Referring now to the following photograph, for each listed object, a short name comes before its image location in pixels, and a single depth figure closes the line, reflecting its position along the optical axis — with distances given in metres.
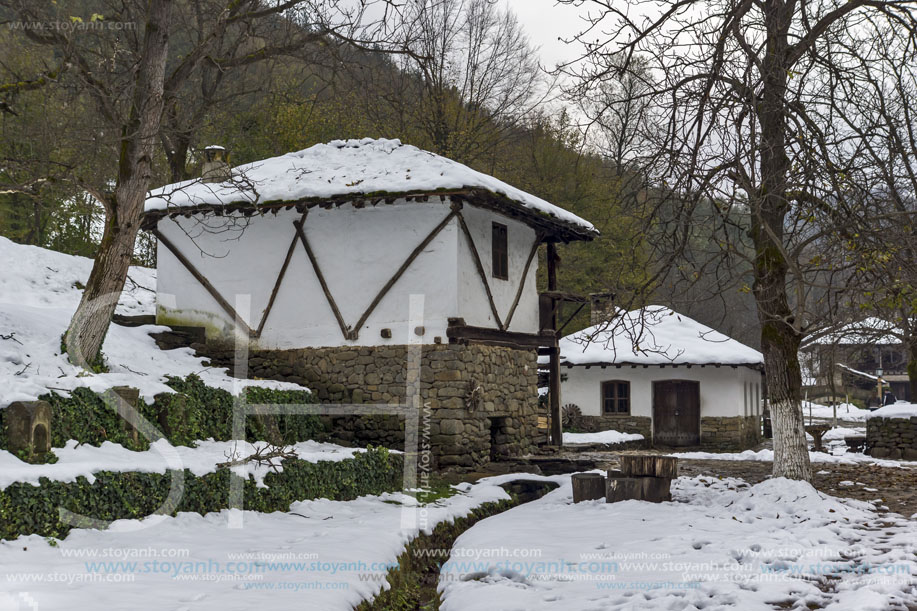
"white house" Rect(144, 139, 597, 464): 13.34
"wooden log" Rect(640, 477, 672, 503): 10.31
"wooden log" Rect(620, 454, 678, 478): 10.27
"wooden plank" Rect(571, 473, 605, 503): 10.65
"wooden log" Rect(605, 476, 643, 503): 10.34
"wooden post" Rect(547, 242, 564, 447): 17.34
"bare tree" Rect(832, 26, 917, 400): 8.42
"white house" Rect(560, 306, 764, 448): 22.28
